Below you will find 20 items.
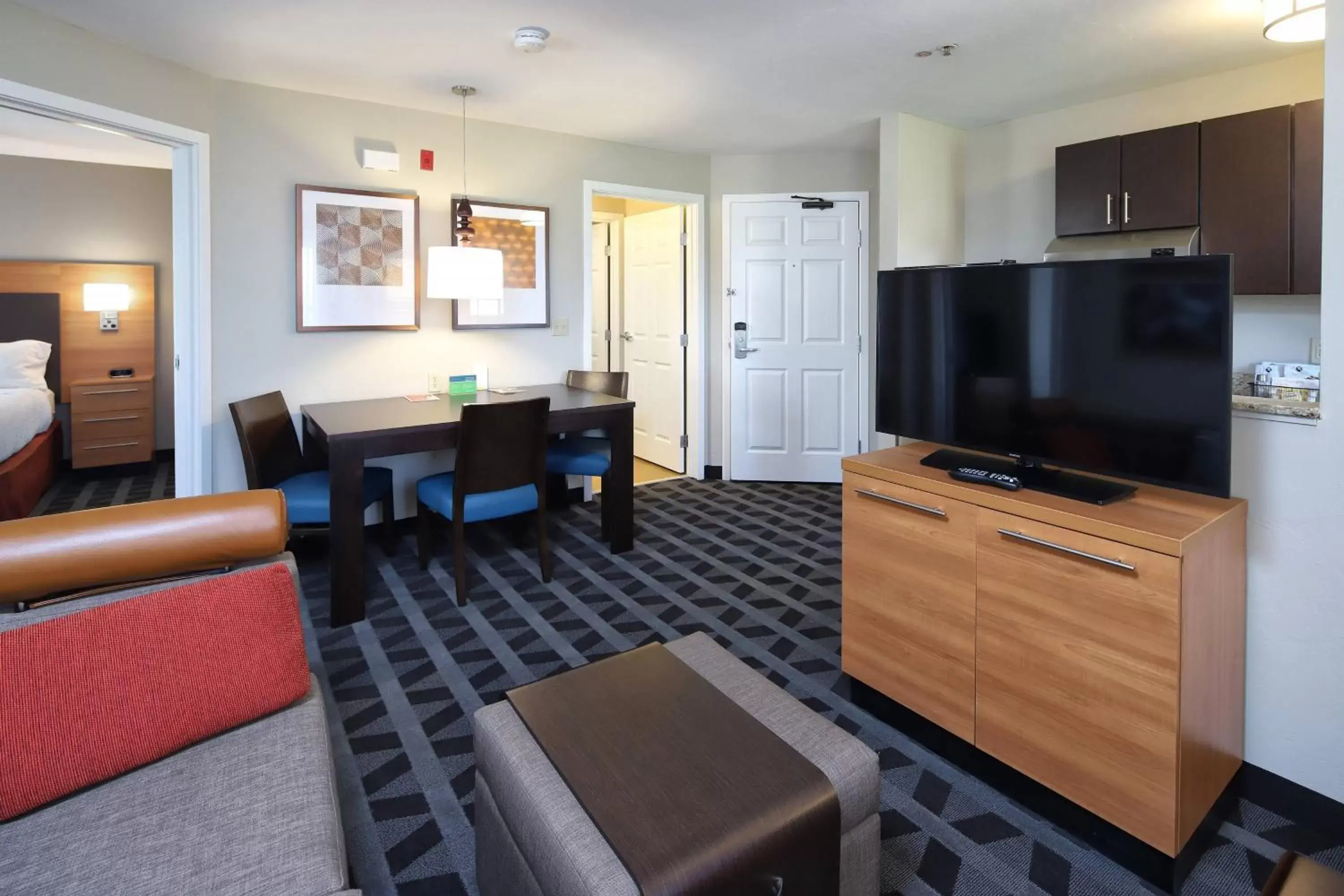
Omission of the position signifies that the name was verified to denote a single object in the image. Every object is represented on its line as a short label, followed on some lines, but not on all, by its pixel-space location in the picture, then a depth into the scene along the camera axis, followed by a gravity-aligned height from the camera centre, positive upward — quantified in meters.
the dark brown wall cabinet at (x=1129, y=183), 3.52 +1.18
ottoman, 1.15 -0.67
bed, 4.25 -0.03
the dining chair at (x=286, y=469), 3.22 -0.24
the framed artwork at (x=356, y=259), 3.91 +0.87
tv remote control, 1.90 -0.16
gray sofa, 1.07 -0.65
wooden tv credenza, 1.58 -0.52
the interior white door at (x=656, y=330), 5.62 +0.70
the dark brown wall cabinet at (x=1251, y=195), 3.21 +0.99
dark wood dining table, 3.03 -0.10
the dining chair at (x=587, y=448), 4.12 -0.18
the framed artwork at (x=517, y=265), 4.41 +0.95
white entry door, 5.29 +0.57
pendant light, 3.72 +0.73
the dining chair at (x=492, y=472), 3.17 -0.24
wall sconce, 5.63 +0.91
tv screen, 1.64 +0.14
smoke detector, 2.99 +1.56
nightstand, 5.46 -0.02
